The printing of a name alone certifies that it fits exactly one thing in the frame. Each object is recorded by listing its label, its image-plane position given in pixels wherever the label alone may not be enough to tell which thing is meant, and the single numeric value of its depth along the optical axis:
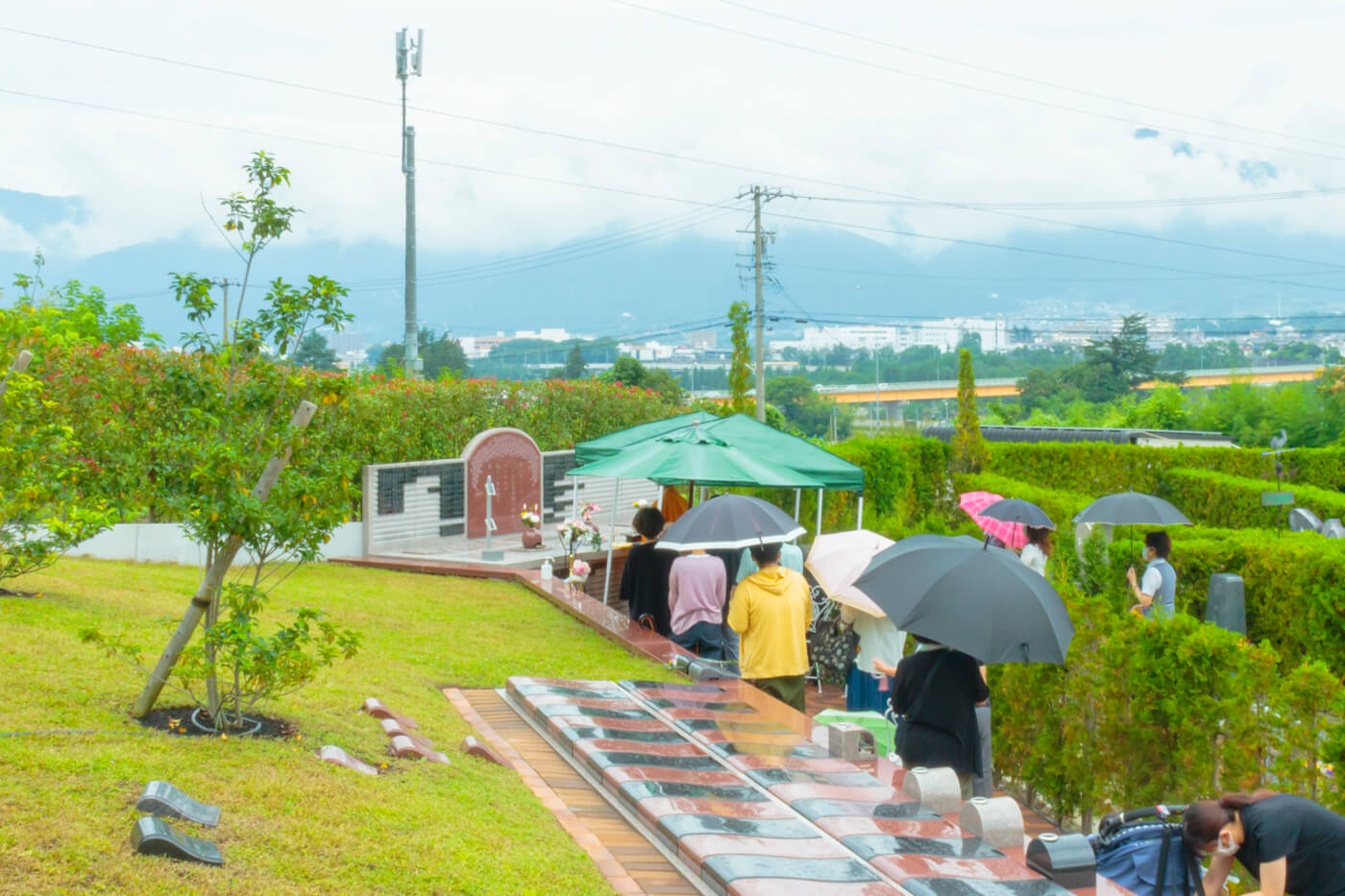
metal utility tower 29.77
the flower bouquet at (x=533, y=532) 16.62
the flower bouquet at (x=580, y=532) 14.20
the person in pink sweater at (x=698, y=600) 9.84
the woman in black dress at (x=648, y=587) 11.14
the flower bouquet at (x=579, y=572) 13.23
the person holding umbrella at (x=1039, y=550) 10.88
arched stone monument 18.62
